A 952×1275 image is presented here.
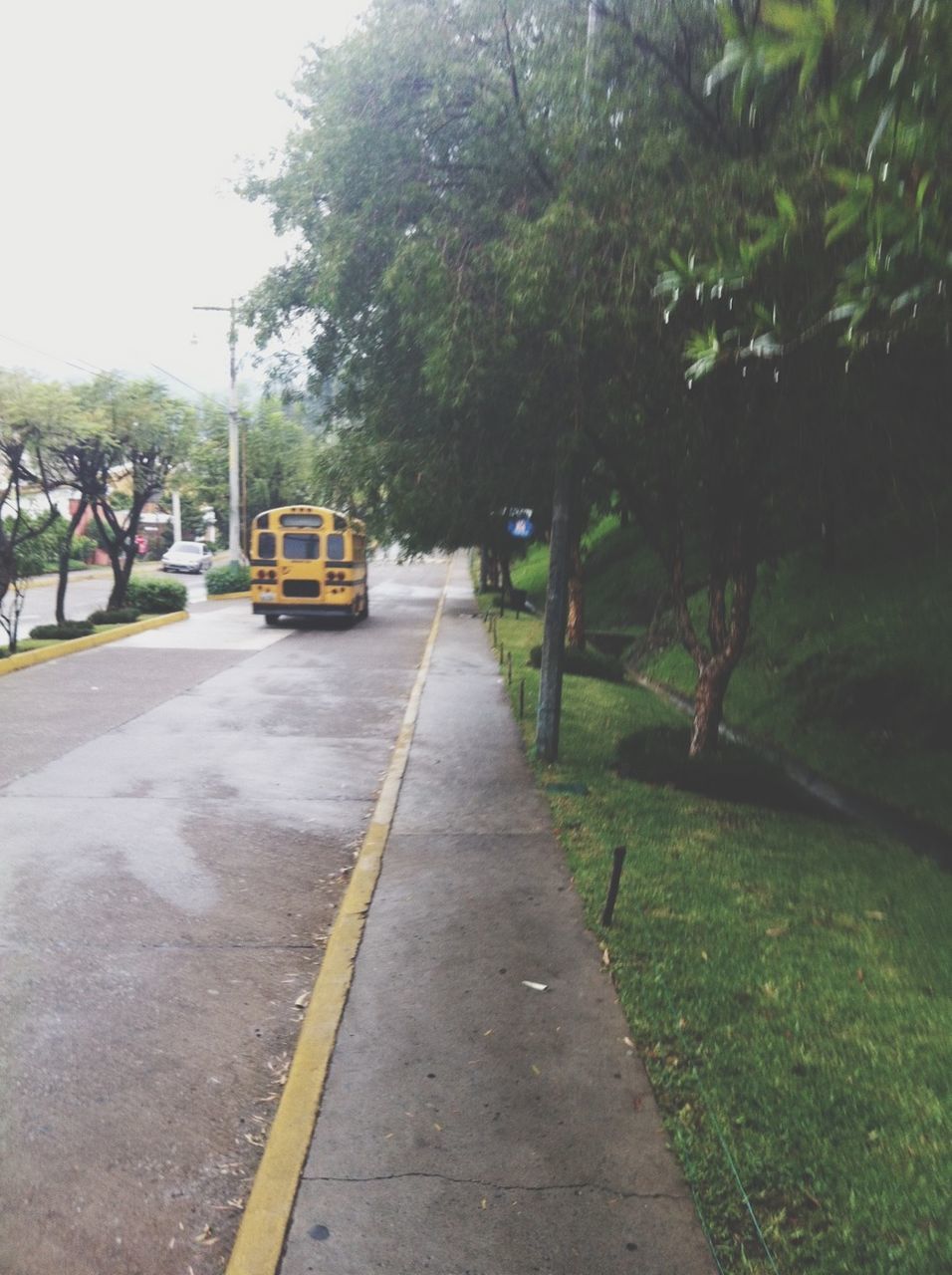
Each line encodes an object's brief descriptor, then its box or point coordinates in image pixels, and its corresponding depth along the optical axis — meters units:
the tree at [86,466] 20.98
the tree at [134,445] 22.38
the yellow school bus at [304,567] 25.28
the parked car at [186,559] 51.12
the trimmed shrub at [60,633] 19.31
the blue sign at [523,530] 21.41
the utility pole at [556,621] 10.01
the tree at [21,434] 17.75
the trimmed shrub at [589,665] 16.59
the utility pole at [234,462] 35.44
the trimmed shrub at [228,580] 35.25
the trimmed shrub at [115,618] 22.45
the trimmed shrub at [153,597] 25.50
